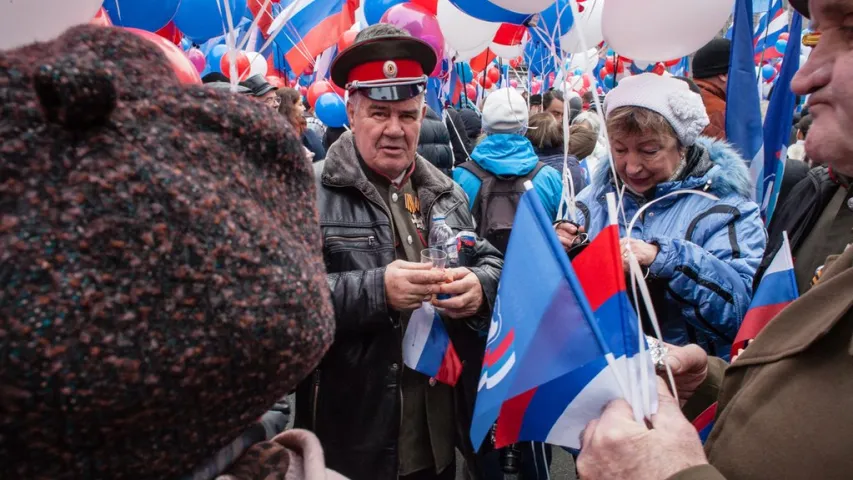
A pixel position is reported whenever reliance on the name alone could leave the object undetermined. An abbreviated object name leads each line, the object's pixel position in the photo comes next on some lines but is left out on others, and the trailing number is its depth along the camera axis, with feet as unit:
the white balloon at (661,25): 7.00
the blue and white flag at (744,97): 10.10
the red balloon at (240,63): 17.81
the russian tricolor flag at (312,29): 16.05
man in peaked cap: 5.98
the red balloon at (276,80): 26.07
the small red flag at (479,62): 25.52
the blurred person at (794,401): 2.77
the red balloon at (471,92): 39.83
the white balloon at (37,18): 3.19
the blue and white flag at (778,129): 10.44
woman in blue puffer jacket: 6.41
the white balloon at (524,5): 7.52
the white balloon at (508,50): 17.37
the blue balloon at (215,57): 24.26
